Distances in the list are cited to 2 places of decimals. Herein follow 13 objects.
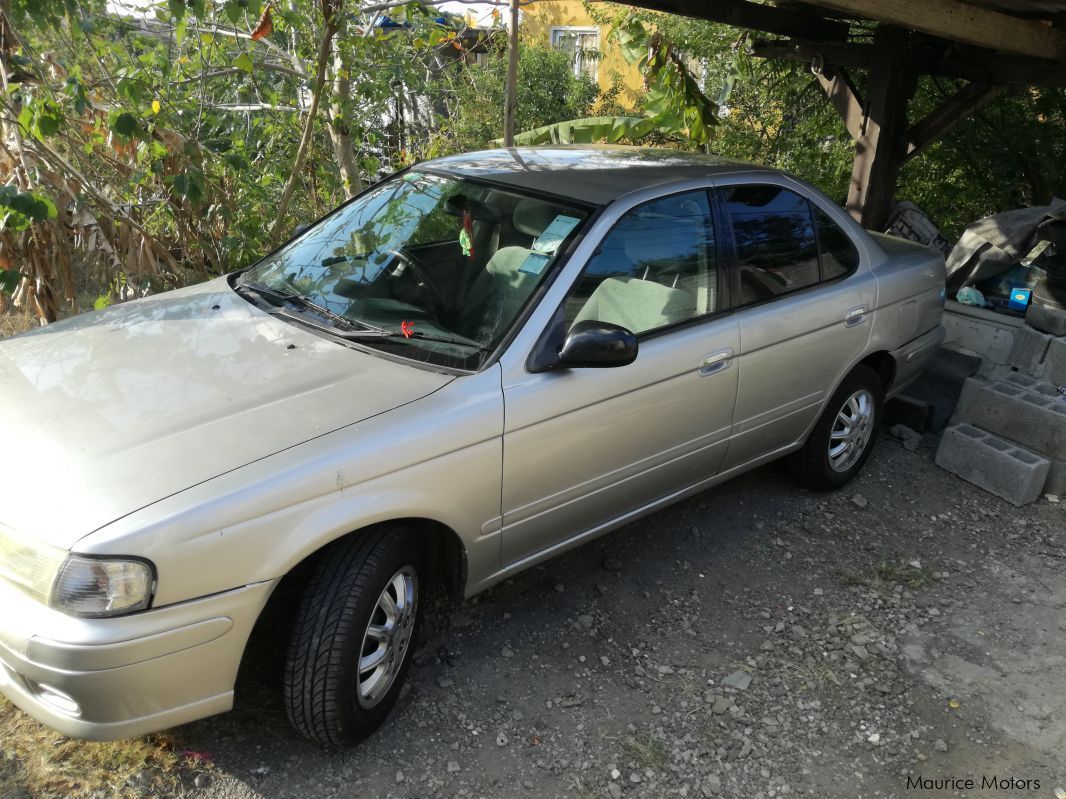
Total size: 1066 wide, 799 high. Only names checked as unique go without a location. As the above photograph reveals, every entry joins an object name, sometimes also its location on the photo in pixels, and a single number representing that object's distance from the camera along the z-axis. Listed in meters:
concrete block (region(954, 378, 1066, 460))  4.93
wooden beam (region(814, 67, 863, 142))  7.04
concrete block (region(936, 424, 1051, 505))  4.85
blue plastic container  5.94
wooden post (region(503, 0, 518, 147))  6.10
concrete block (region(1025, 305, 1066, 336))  5.53
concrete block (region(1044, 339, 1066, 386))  5.45
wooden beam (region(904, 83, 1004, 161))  6.38
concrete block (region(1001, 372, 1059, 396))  5.30
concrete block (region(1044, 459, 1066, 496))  4.92
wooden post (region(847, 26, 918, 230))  6.55
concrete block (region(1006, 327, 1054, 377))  5.54
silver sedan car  2.35
